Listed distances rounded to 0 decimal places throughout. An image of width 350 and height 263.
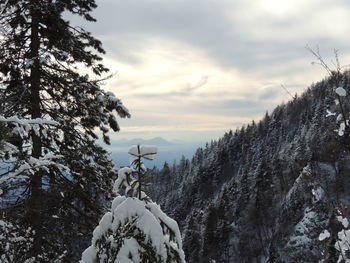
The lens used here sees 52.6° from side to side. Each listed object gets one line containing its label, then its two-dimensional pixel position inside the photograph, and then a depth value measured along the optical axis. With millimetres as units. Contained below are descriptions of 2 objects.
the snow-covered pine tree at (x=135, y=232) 4199
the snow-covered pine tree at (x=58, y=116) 8164
